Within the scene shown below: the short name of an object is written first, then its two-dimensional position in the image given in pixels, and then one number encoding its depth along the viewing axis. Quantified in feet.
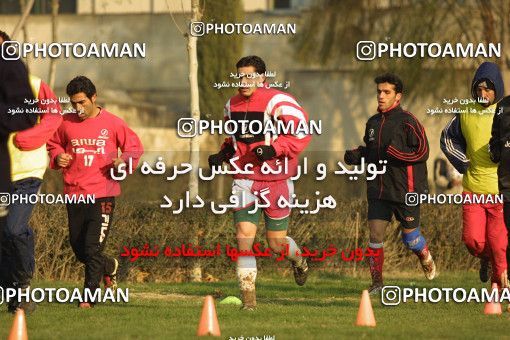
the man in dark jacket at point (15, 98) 34.09
